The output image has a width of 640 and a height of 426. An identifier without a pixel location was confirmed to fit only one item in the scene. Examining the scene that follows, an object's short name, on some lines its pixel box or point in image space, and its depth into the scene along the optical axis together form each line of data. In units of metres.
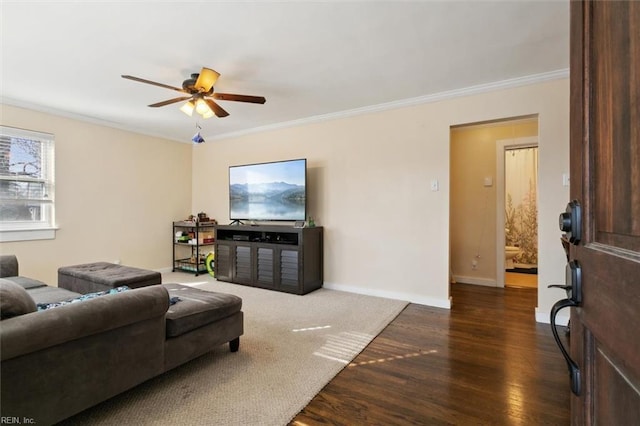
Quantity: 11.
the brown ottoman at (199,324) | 1.85
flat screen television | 4.06
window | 3.51
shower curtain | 5.66
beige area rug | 1.60
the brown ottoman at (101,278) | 2.66
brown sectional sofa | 1.25
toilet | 5.09
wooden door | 0.49
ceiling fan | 2.54
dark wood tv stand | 3.83
